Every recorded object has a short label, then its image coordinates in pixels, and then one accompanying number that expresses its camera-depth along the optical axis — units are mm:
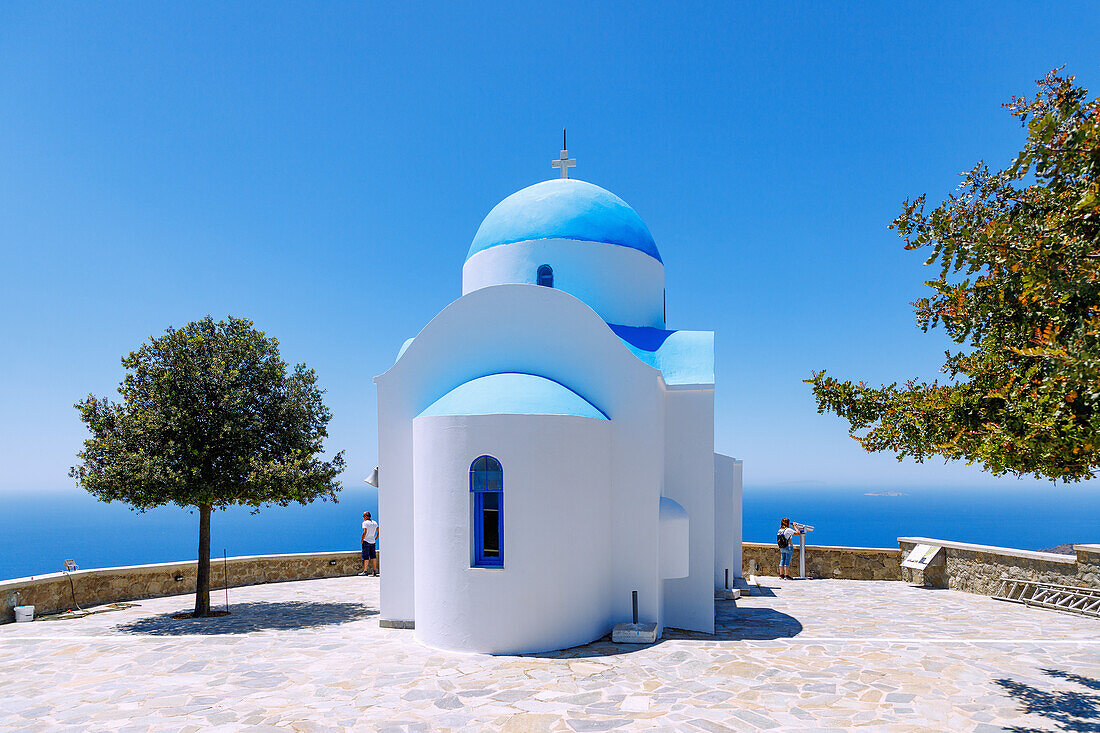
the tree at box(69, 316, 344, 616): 11547
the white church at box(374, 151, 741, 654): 9281
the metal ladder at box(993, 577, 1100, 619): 12667
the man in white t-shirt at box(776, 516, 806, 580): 17094
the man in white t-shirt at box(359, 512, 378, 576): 16547
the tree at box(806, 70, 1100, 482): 4715
